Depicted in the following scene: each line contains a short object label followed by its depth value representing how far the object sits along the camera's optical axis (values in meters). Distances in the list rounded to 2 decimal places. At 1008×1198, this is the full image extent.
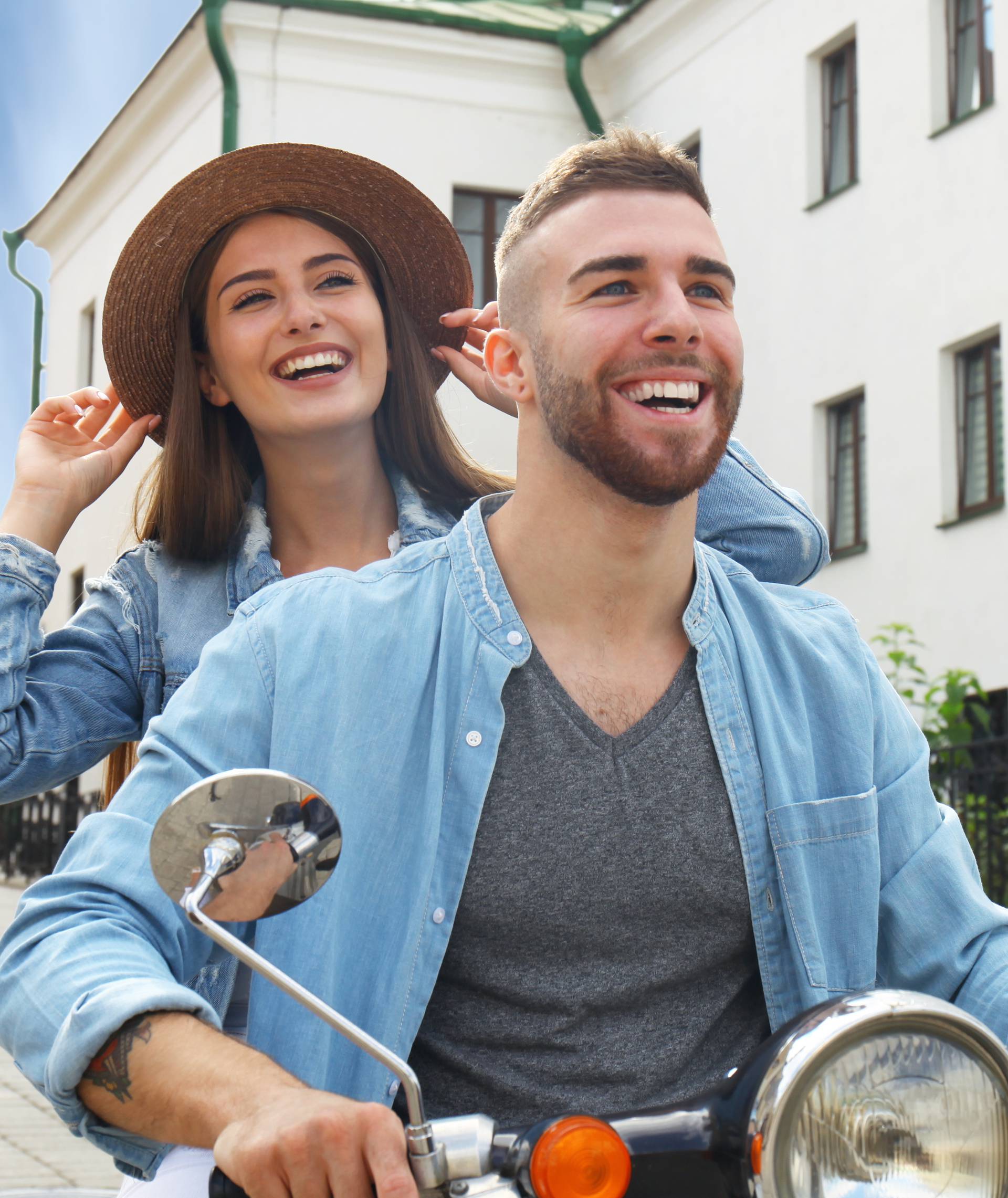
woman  3.56
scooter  1.59
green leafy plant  12.21
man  2.34
